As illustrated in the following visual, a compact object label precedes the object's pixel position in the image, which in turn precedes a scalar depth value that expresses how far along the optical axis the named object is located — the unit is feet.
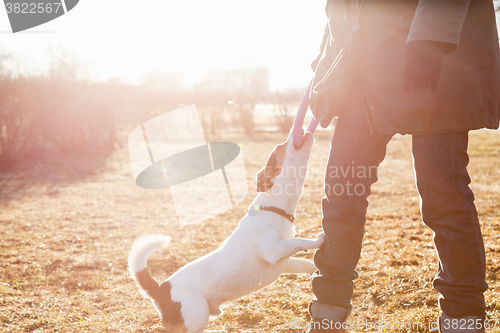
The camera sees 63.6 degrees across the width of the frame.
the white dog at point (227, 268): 8.37
